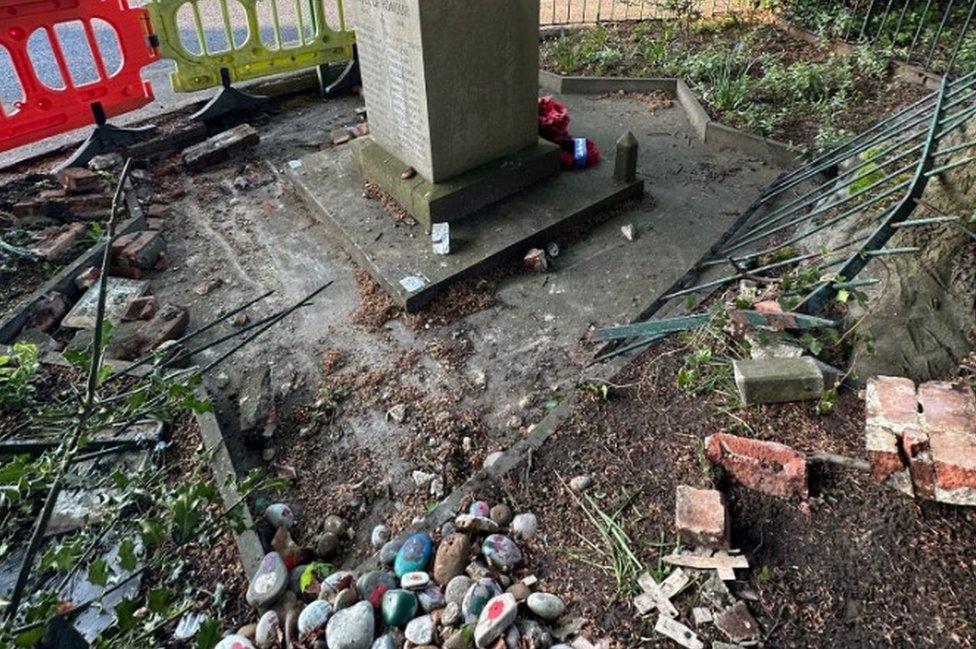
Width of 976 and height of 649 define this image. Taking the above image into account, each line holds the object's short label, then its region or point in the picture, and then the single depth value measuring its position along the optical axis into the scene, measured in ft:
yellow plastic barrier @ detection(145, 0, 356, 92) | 19.92
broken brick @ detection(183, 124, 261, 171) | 19.20
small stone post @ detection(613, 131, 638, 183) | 15.66
